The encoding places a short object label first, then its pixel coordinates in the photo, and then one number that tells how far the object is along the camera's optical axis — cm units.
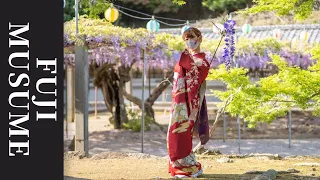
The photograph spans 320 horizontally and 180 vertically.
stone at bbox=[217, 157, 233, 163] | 994
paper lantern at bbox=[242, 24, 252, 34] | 1853
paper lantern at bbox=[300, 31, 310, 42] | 1948
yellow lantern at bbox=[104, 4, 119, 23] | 1371
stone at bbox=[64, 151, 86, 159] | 1054
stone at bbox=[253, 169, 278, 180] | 774
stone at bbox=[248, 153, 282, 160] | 1060
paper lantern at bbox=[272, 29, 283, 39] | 2088
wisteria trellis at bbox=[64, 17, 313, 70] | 1349
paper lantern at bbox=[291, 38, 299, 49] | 2130
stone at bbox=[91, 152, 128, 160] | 1040
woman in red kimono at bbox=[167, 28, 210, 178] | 792
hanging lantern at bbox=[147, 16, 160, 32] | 1620
